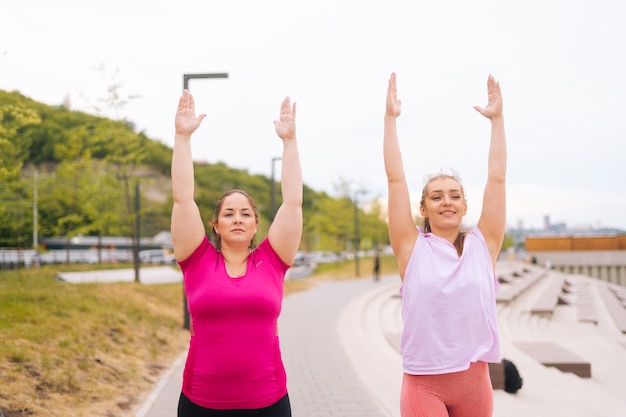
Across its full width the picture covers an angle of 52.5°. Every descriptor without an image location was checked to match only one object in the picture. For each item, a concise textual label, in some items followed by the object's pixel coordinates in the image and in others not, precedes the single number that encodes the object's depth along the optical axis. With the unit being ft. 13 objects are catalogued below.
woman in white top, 9.48
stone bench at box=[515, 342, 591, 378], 30.84
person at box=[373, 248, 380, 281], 114.26
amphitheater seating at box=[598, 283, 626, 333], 56.69
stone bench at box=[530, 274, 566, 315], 59.82
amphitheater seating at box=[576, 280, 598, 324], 56.59
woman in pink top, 9.23
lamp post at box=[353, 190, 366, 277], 128.16
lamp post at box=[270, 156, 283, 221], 78.29
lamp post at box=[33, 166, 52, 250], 50.89
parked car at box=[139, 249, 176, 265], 176.88
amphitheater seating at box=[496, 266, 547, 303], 68.44
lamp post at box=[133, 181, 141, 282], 59.07
